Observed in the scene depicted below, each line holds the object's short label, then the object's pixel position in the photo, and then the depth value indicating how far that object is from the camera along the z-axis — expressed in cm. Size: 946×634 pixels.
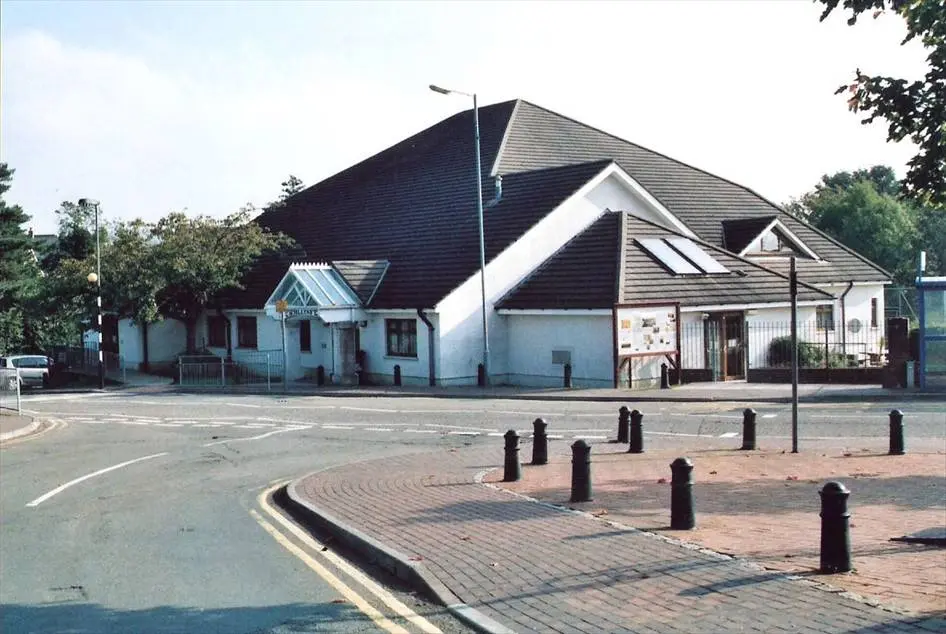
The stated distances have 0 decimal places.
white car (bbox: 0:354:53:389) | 4769
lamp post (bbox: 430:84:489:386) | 3399
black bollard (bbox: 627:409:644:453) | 1684
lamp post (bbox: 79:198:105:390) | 4222
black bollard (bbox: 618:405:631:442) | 1864
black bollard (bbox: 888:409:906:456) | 1579
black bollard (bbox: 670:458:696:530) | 997
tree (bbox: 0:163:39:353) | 5997
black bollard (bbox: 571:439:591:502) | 1177
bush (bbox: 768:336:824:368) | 3312
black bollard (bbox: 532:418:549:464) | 1566
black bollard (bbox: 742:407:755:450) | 1694
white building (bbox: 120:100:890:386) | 3366
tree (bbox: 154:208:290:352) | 4359
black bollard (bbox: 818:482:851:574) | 804
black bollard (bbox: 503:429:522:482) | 1393
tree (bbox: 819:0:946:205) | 965
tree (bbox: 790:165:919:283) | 5938
